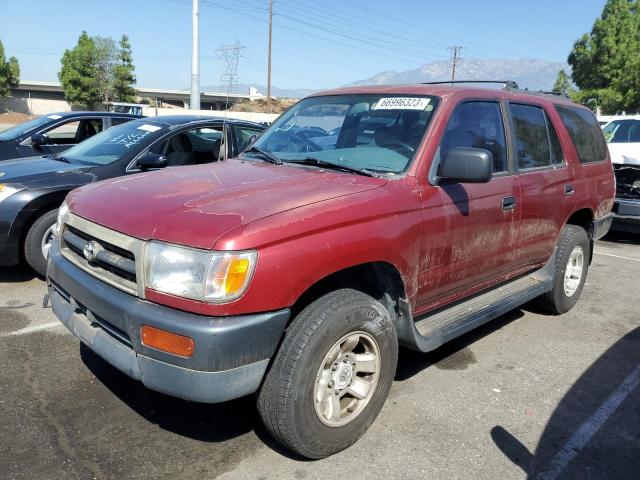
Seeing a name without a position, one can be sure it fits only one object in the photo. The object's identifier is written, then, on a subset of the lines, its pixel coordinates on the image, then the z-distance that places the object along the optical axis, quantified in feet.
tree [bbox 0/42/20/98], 190.21
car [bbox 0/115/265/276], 16.22
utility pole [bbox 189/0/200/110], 67.87
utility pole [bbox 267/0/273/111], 151.02
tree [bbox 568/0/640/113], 101.55
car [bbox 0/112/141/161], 23.53
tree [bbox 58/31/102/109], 195.93
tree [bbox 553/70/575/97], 136.05
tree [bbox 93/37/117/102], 197.47
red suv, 7.57
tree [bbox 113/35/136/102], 200.64
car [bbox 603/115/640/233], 26.00
